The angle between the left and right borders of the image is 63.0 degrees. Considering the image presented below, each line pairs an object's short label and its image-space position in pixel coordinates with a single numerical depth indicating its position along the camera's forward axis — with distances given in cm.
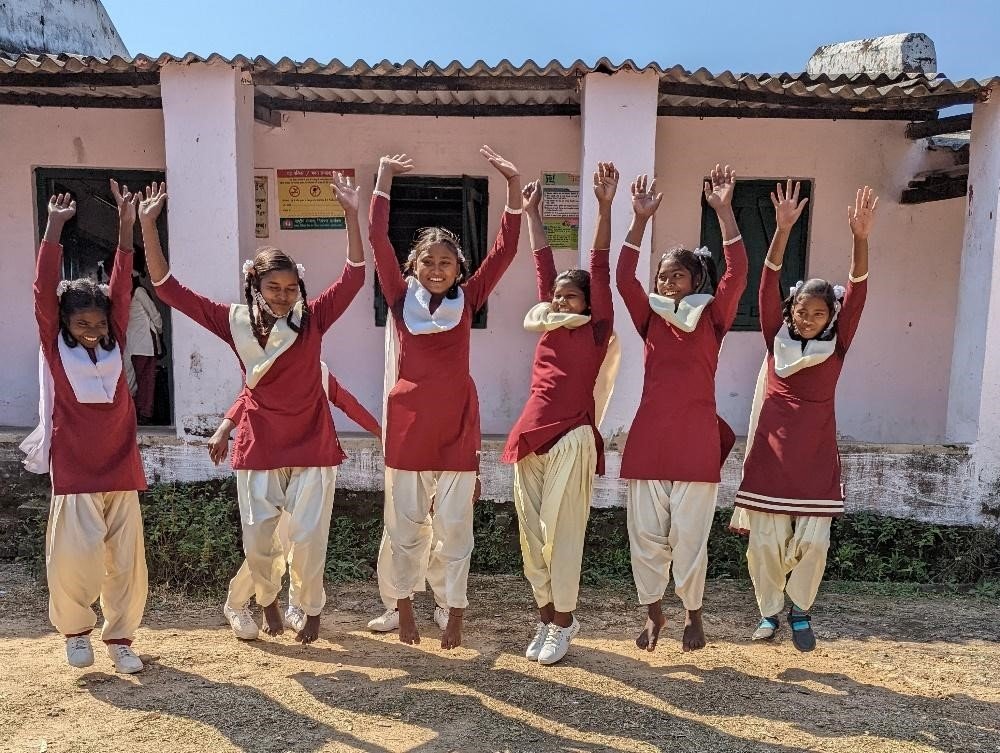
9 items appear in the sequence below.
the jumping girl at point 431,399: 338
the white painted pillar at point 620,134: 488
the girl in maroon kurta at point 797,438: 350
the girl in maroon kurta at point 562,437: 341
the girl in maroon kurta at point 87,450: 322
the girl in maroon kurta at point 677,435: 337
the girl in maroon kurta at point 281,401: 333
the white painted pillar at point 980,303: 492
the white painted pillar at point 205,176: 487
